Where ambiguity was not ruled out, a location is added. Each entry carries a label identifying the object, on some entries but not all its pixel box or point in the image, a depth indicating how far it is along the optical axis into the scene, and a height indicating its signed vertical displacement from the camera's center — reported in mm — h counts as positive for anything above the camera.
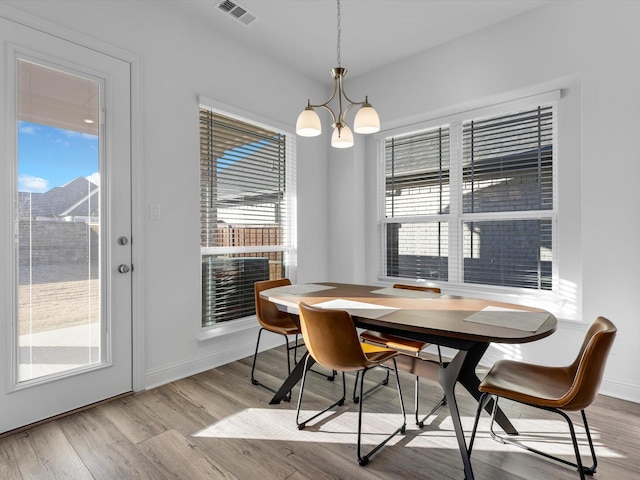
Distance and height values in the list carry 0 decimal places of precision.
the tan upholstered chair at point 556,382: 1486 -718
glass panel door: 2156 +66
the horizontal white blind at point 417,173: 3707 +682
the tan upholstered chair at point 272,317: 2779 -687
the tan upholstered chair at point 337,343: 1871 -574
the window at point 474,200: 3121 +354
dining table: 1666 -426
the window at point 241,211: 3260 +249
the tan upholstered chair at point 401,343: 2457 -791
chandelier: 2293 +734
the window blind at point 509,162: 3088 +675
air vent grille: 2843 +1833
